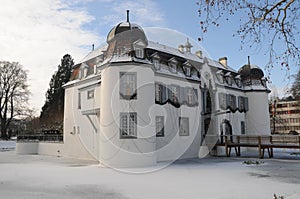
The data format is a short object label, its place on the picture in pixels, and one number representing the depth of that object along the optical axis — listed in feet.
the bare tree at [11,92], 119.55
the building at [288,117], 220.23
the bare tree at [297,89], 74.78
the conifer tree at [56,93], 122.89
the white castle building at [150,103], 51.65
